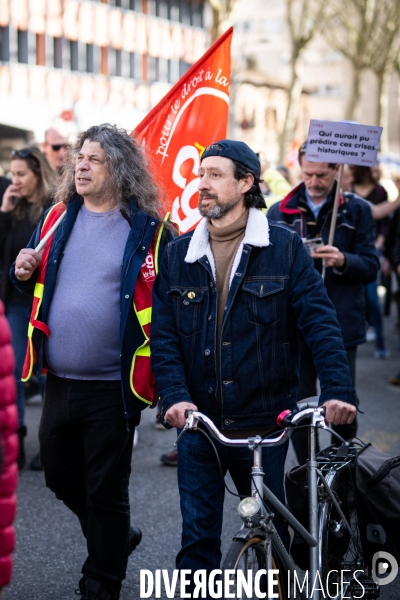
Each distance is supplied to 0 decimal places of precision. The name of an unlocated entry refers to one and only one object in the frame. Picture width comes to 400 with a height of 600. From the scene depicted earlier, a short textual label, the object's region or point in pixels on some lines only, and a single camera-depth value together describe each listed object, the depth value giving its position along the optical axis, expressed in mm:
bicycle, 3373
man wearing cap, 3828
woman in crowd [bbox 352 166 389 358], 10211
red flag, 5531
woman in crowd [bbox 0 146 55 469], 6594
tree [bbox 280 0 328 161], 34438
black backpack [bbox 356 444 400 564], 4125
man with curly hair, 4316
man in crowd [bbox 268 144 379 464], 5719
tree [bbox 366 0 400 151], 39875
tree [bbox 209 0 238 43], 30391
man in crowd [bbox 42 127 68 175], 8727
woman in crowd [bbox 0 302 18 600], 2795
